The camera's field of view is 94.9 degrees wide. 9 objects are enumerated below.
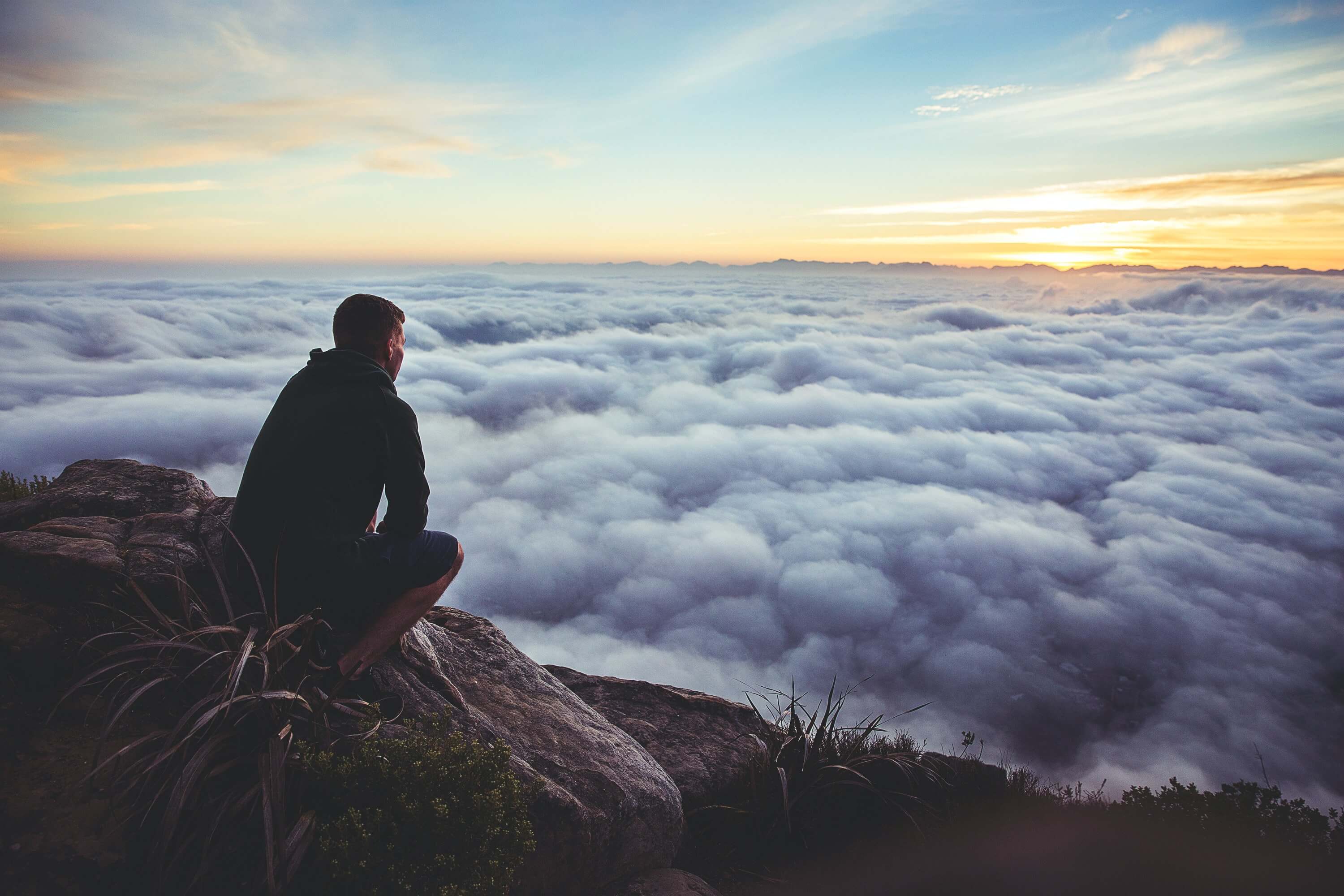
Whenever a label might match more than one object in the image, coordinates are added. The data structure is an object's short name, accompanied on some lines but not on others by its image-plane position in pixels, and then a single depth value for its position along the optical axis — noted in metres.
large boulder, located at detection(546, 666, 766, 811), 4.72
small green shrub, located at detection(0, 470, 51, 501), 7.28
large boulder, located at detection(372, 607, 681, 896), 3.17
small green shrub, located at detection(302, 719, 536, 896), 2.20
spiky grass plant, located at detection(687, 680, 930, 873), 4.36
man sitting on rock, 2.86
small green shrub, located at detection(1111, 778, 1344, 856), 5.51
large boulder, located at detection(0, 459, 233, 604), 3.08
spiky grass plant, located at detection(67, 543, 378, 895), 2.22
